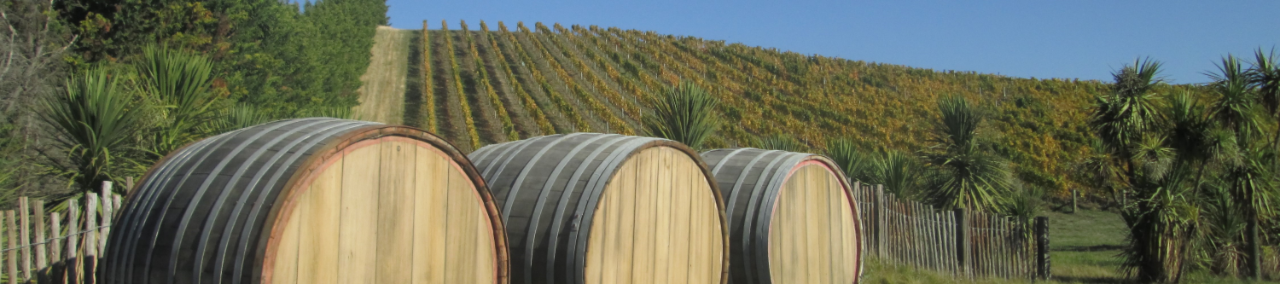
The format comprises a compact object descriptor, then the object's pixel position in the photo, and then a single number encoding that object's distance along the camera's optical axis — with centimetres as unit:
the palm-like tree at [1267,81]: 1296
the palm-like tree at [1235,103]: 1264
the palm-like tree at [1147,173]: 1174
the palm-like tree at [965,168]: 1435
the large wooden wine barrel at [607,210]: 460
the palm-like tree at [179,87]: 748
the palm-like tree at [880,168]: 1392
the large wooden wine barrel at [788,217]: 621
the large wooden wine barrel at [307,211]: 315
